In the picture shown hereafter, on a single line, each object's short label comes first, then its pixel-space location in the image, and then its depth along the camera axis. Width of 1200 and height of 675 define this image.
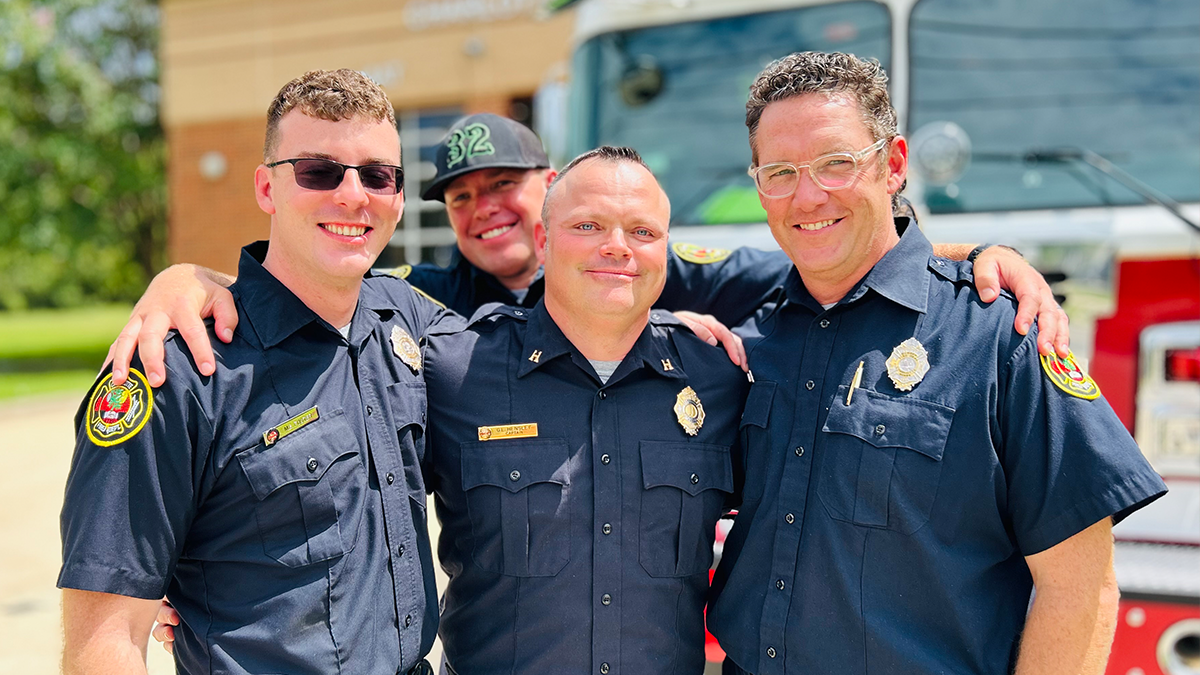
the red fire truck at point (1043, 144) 2.60
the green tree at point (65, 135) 14.53
